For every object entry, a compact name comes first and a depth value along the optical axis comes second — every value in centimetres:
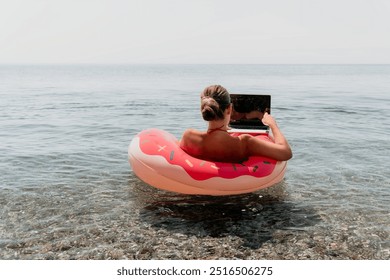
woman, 543
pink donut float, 569
